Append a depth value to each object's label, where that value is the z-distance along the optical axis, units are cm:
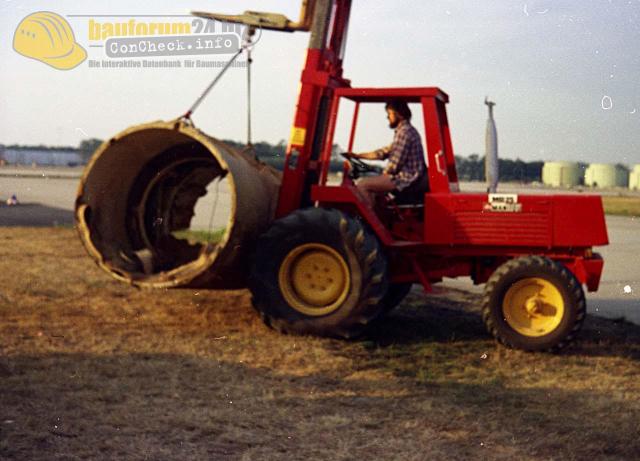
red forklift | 839
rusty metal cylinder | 870
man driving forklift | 878
